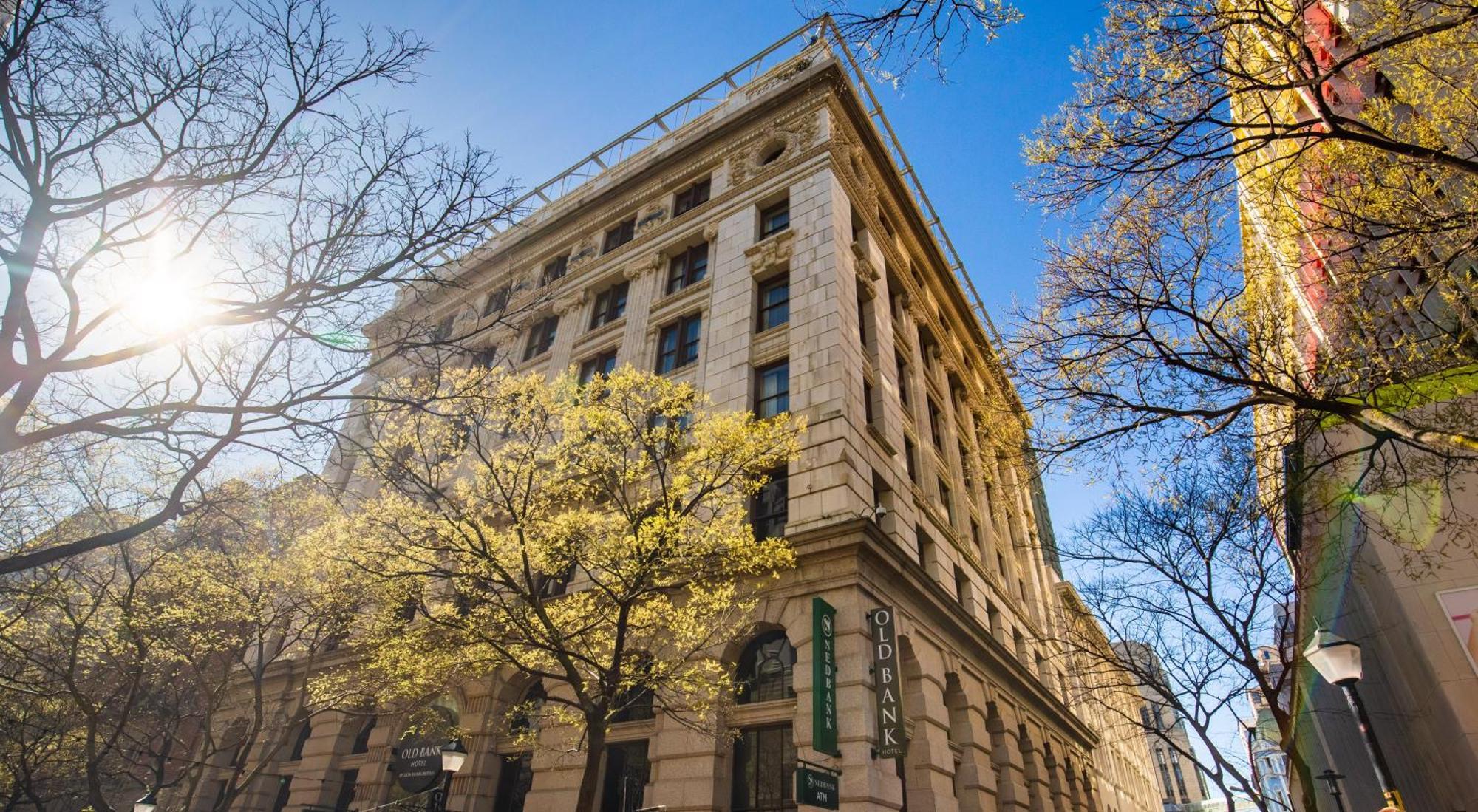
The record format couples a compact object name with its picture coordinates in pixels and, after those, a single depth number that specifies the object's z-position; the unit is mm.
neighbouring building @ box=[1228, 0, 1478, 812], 10336
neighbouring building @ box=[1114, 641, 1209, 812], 98125
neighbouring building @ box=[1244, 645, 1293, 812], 19991
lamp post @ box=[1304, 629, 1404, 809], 9773
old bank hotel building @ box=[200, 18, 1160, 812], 14539
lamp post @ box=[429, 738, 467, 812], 13758
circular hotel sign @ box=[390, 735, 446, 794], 18266
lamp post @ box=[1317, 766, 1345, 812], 18772
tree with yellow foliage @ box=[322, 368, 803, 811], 11984
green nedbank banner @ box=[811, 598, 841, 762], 12203
